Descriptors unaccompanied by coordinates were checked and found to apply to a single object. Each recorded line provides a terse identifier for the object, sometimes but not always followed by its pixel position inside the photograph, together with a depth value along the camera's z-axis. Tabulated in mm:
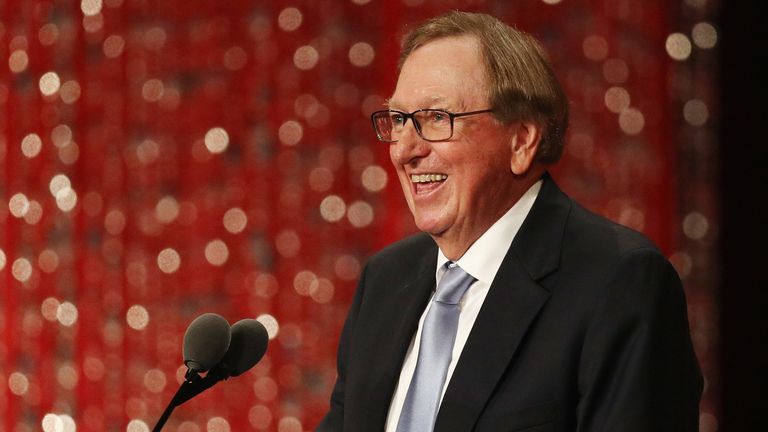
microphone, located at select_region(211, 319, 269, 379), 5013
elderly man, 4939
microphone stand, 4944
